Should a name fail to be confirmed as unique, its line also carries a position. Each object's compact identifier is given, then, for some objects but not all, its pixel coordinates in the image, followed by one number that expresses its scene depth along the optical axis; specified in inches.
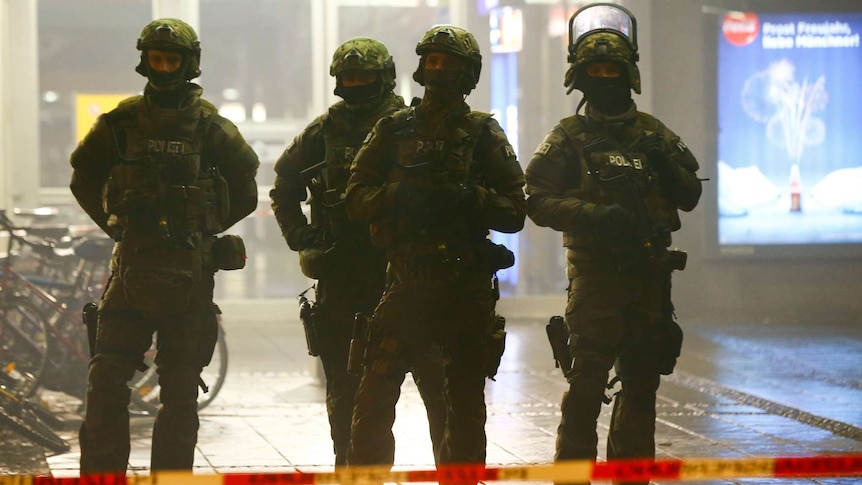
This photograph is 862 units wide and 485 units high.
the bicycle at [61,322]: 676.7
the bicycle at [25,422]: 599.5
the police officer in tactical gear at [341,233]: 492.7
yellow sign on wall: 1136.8
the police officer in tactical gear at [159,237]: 454.6
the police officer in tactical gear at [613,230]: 470.3
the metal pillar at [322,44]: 1159.6
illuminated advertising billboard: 1120.2
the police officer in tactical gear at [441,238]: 429.4
